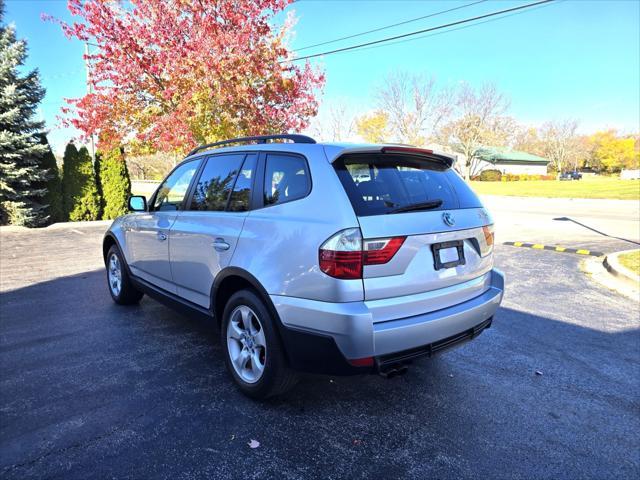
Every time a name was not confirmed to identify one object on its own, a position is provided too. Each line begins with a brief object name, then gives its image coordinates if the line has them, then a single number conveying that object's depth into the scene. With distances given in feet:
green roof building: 237.45
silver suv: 7.75
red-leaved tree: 32.81
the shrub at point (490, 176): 211.41
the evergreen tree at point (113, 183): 48.29
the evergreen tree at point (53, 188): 44.70
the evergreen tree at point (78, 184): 46.52
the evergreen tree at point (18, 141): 40.27
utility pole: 34.79
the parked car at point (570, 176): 250.39
